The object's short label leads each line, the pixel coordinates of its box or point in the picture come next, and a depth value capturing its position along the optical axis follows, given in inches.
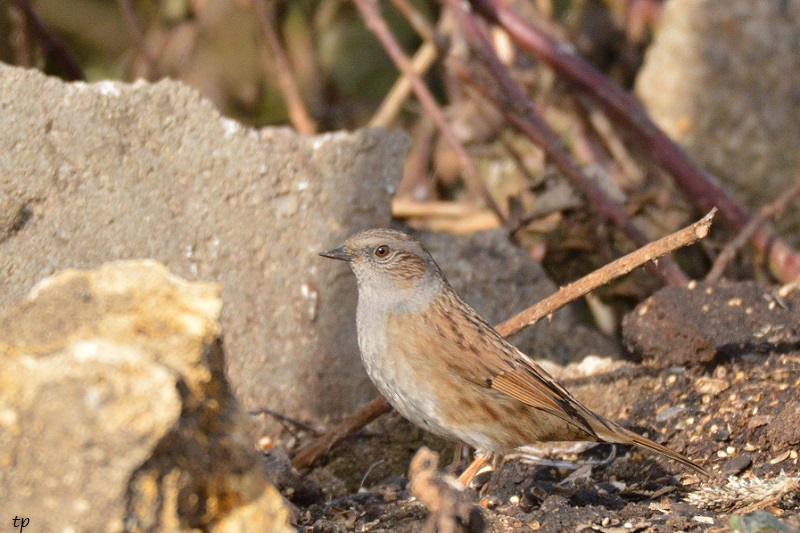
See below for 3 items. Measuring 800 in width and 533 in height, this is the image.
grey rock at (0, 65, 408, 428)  322.7
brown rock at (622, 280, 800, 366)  343.9
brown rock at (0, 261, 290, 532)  175.6
